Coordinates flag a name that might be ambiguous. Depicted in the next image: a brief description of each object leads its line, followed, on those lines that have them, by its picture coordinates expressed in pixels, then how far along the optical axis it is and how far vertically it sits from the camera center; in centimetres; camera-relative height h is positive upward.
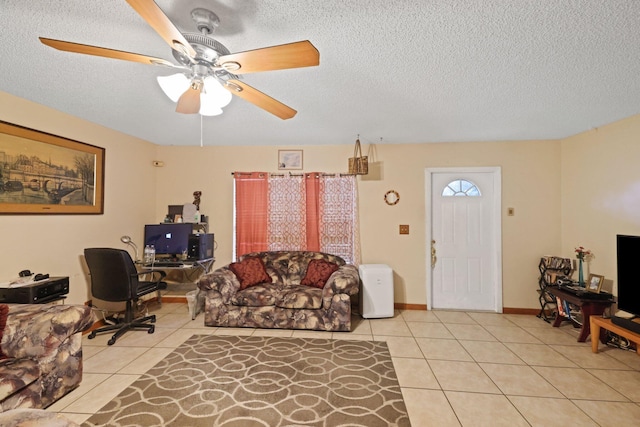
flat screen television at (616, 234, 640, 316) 263 -57
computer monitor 404 -32
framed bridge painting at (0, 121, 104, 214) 256 +42
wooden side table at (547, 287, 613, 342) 297 -99
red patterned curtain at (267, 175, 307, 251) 425 +1
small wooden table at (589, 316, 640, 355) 240 -106
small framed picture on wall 430 +86
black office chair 297 -70
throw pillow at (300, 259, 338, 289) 370 -78
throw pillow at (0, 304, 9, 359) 191 -72
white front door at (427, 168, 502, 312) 407 -34
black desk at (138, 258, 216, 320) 370 -82
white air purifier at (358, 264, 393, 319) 374 -106
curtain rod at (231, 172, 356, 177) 422 +62
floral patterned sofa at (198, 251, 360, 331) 332 -105
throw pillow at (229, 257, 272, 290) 366 -78
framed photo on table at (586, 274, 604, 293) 314 -78
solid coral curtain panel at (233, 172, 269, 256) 430 +4
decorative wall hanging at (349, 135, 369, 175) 371 +66
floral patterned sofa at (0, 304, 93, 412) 177 -99
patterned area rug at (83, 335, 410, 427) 190 -139
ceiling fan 126 +79
